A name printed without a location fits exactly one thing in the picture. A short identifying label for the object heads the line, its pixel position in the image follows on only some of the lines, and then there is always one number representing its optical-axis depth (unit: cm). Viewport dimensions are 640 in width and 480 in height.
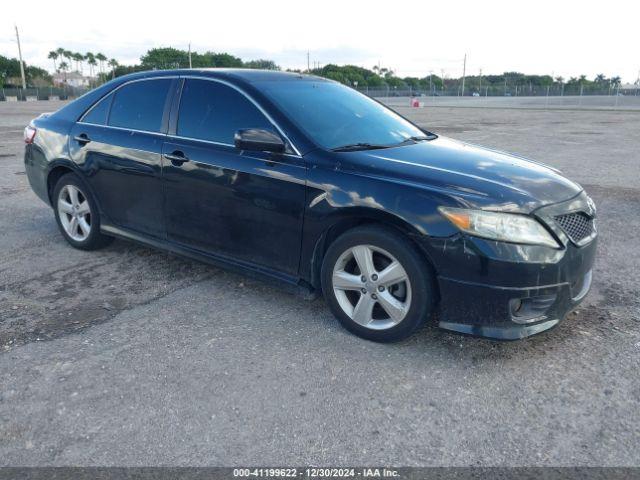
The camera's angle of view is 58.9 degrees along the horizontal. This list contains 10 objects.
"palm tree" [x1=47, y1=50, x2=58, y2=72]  14288
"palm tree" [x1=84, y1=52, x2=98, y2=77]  14862
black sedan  309
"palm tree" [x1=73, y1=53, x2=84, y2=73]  14738
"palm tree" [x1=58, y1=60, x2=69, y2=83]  14795
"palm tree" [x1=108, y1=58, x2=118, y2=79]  13115
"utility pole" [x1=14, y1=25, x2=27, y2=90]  7519
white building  13898
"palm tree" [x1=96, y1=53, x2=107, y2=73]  14562
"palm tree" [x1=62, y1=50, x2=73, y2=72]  14400
